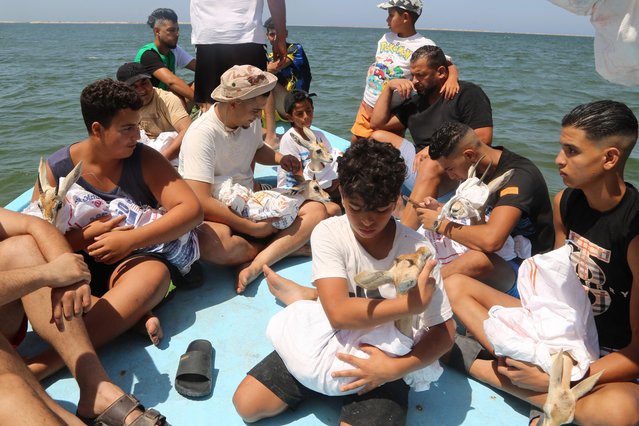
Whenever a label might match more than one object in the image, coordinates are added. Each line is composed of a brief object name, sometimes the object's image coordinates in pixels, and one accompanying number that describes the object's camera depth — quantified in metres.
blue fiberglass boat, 1.90
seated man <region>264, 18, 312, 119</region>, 5.17
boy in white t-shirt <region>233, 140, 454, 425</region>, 1.65
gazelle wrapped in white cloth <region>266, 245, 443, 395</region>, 1.73
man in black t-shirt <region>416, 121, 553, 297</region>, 2.31
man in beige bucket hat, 2.67
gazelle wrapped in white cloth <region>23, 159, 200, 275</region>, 2.08
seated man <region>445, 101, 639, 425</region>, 1.74
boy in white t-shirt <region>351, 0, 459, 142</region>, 4.06
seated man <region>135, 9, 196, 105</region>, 4.82
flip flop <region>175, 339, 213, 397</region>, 1.95
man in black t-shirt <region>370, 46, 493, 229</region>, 3.13
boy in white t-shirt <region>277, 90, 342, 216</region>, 3.37
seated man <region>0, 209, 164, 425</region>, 1.49
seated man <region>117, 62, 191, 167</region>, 3.94
